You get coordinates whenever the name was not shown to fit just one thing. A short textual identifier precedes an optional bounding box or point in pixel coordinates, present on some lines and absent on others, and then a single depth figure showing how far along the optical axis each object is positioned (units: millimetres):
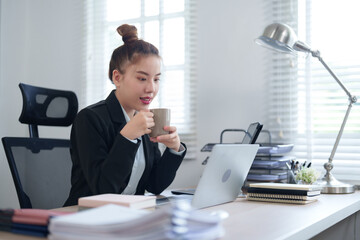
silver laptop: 1229
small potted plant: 1792
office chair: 1721
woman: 1355
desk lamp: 1821
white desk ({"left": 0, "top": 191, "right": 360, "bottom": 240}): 937
